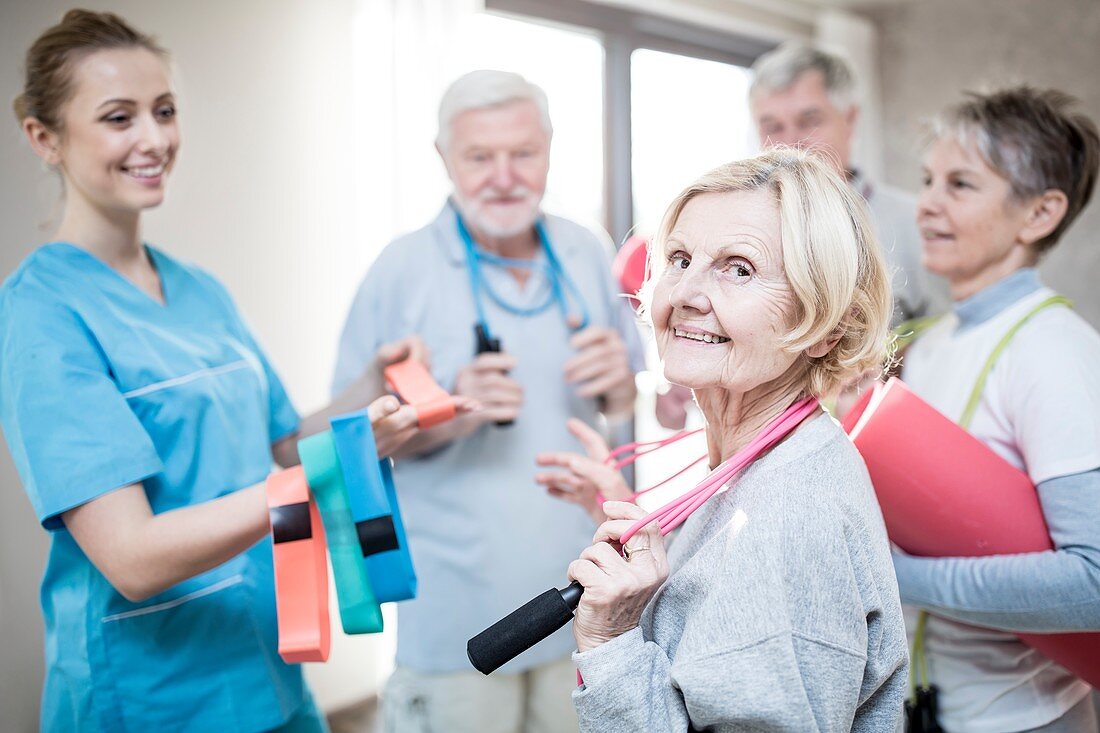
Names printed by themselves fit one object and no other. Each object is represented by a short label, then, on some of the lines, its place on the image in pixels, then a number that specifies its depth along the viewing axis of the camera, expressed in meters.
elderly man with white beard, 1.70
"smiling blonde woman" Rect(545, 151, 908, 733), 0.84
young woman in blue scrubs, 1.12
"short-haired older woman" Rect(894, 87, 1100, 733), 1.19
